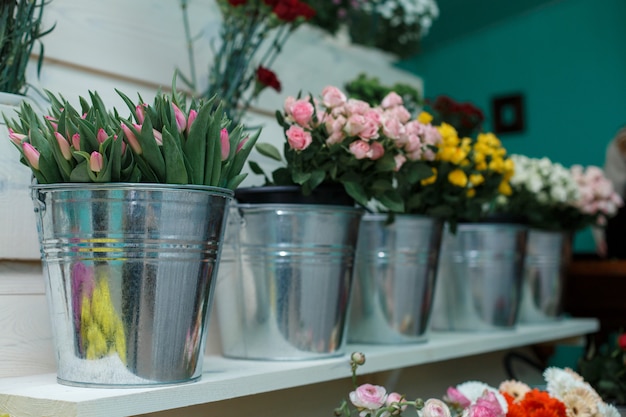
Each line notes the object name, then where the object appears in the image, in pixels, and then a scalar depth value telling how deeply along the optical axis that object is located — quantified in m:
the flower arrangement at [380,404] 0.86
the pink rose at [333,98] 1.14
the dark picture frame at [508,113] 3.47
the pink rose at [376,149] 1.13
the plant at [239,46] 1.39
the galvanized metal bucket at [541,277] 1.84
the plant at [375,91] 1.66
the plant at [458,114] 1.61
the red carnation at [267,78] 1.33
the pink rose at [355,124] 1.11
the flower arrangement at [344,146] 1.11
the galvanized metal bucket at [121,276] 0.84
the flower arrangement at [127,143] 0.84
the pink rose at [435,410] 0.86
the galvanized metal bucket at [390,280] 1.34
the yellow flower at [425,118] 1.38
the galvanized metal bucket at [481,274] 1.62
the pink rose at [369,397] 0.87
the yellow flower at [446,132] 1.41
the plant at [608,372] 1.40
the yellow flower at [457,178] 1.41
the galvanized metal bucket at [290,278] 1.10
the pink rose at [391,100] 1.24
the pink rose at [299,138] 1.11
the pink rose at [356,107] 1.13
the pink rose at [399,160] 1.17
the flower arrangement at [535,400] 0.97
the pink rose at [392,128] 1.14
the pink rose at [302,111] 1.12
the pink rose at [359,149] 1.11
